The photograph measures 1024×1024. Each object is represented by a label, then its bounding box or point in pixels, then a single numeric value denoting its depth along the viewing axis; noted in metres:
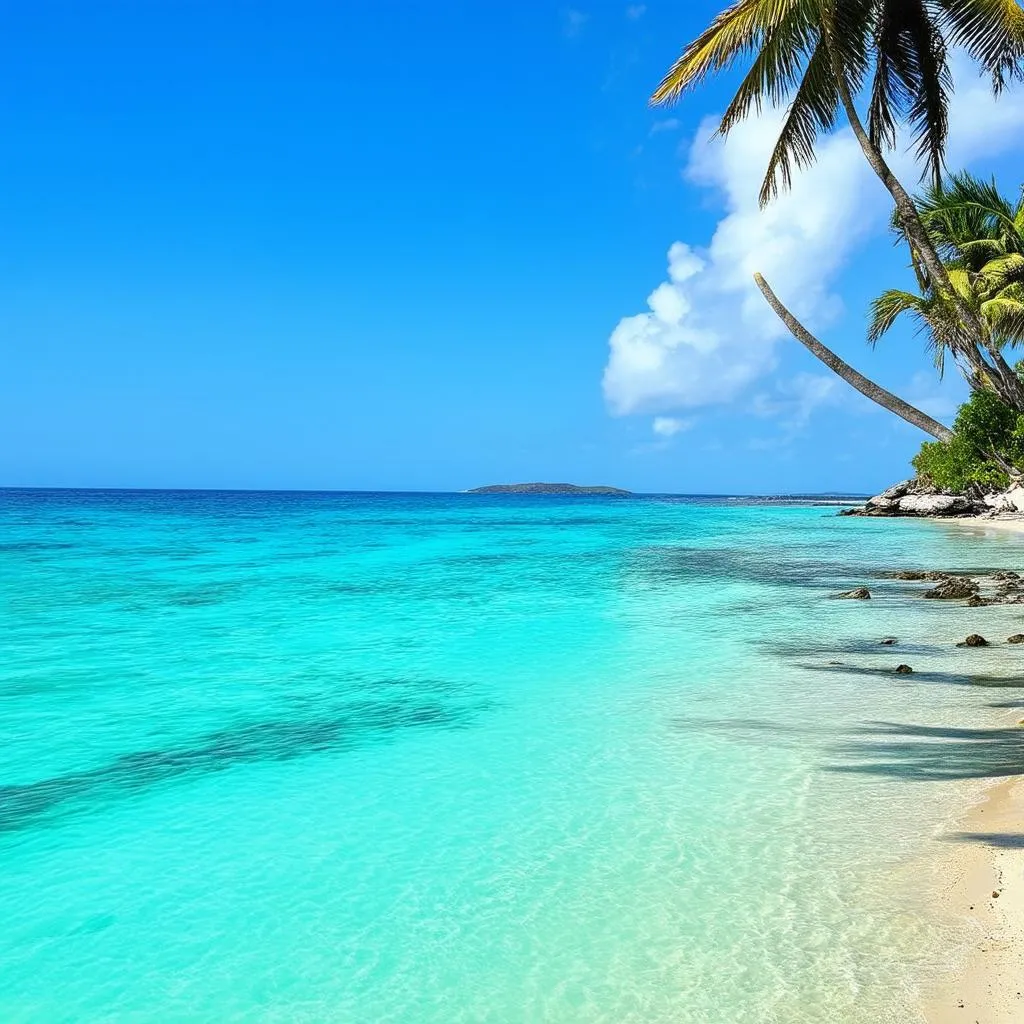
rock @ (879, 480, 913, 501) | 57.88
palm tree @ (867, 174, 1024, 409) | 22.73
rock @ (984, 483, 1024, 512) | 40.34
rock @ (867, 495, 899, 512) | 53.25
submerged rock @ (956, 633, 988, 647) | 11.18
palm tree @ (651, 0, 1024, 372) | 8.55
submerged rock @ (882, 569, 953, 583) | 18.77
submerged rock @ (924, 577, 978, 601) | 15.90
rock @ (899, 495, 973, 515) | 47.34
